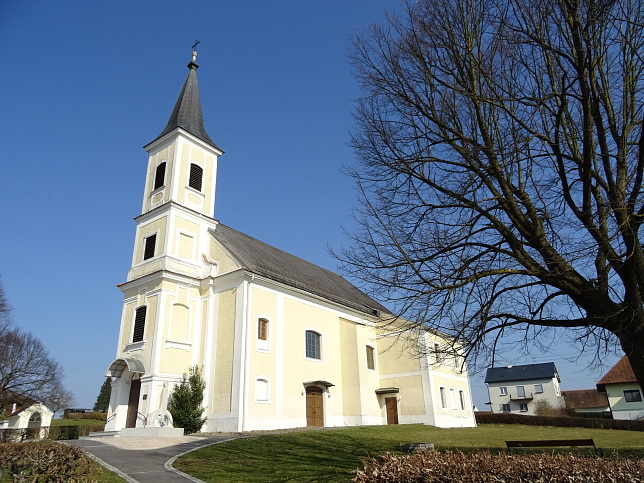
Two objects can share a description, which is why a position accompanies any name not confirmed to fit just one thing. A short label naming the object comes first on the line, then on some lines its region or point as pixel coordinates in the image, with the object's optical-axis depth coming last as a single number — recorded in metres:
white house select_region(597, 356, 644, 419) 40.84
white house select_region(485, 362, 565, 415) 62.25
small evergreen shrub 20.53
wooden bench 11.33
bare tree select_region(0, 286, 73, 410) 42.62
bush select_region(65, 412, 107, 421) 48.03
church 21.94
